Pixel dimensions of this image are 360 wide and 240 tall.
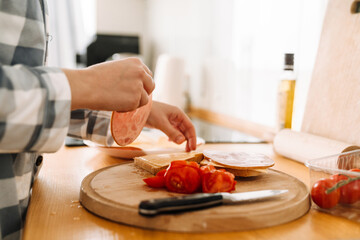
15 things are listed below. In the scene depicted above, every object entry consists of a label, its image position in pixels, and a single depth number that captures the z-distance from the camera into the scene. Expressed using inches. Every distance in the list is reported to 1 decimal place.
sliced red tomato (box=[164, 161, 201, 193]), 24.3
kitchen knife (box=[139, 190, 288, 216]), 20.4
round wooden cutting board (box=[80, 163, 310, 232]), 20.6
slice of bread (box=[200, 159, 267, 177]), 28.6
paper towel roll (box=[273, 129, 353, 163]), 35.2
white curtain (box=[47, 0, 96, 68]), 105.9
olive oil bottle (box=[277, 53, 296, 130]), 45.2
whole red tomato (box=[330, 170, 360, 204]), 23.1
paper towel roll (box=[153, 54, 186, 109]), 83.0
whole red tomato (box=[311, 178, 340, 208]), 23.7
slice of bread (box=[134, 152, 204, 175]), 29.9
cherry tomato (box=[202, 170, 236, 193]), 24.4
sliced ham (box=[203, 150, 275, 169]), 28.8
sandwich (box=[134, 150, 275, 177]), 28.7
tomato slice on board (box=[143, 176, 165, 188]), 25.5
